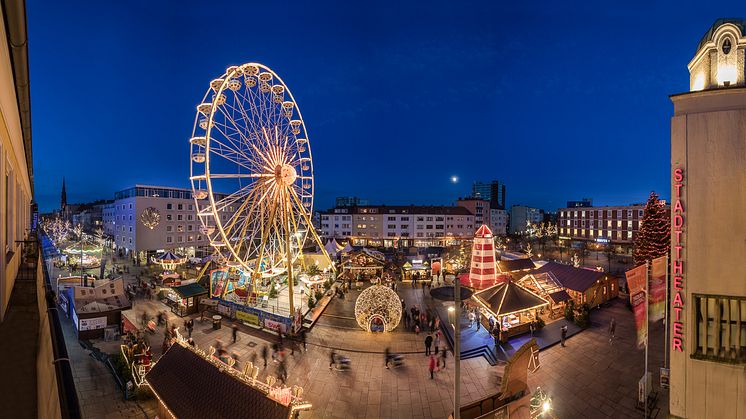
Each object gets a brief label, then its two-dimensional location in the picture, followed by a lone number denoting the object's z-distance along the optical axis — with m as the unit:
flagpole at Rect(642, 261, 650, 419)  9.73
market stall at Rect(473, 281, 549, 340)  16.14
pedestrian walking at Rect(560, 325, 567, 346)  15.44
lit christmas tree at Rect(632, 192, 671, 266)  23.34
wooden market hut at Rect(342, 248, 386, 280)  30.23
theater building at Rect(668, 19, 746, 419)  7.50
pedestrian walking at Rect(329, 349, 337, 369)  13.54
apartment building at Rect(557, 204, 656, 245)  53.44
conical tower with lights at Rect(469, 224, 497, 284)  22.97
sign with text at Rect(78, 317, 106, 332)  16.20
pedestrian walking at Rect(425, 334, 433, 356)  14.60
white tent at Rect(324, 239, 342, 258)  38.80
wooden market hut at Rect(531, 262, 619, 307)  20.17
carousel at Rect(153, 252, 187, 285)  31.23
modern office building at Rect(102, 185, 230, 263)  42.22
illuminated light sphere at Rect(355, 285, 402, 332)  17.25
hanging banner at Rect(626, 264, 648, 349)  9.86
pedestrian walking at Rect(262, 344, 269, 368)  14.06
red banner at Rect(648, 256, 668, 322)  9.93
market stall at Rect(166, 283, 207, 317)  20.72
